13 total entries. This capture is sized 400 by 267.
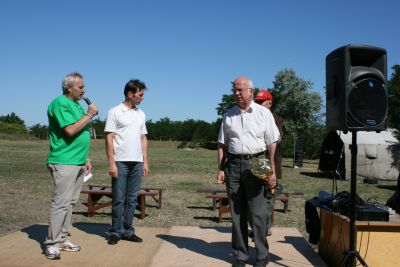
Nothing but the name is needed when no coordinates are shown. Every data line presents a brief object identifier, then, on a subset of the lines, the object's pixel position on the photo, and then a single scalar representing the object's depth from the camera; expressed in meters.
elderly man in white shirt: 4.61
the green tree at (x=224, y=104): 68.88
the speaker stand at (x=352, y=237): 4.14
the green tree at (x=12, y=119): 75.62
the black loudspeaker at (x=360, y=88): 4.22
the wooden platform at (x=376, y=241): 4.55
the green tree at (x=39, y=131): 62.00
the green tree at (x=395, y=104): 28.50
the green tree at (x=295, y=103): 48.00
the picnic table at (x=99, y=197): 9.03
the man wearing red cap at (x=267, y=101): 5.93
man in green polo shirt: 4.79
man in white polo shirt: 5.45
